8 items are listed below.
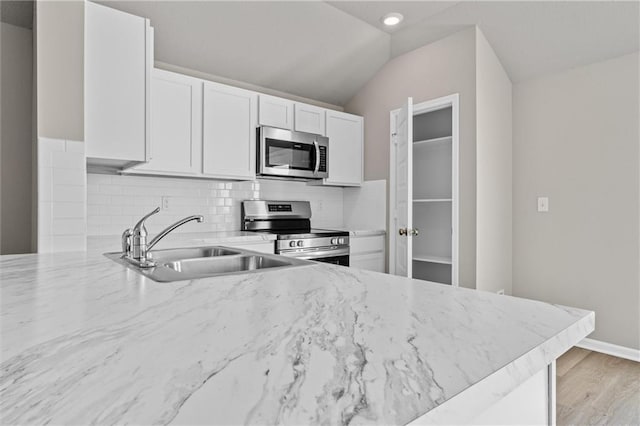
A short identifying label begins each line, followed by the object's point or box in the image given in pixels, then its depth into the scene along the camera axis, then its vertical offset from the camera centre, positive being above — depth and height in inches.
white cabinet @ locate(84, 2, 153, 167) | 86.7 +30.9
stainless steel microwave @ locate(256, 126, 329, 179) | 126.7 +21.1
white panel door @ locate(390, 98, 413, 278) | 115.1 +8.0
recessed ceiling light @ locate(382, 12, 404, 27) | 121.6 +64.3
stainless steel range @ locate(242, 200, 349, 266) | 121.3 -6.6
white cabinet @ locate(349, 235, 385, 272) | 137.9 -15.0
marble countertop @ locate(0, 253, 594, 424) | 15.2 -7.8
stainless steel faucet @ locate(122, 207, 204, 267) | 57.7 -4.6
